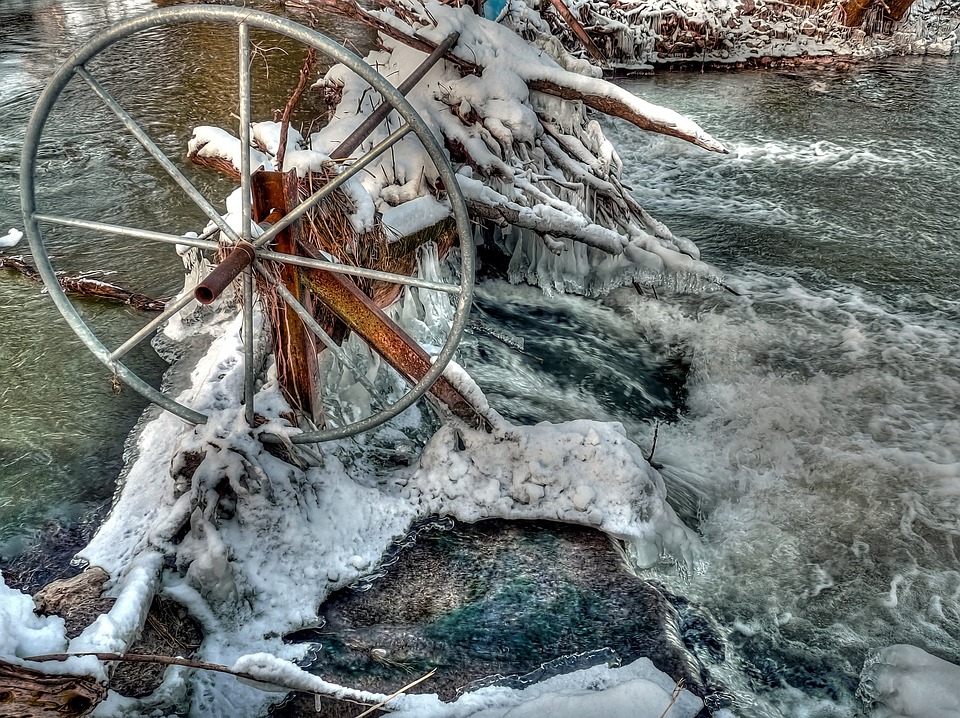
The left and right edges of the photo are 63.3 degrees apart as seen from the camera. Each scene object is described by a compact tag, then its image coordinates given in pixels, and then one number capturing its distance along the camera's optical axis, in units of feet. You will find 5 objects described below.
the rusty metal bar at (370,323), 9.32
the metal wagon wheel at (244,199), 6.42
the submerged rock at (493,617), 8.67
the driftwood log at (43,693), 5.86
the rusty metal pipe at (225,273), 6.70
